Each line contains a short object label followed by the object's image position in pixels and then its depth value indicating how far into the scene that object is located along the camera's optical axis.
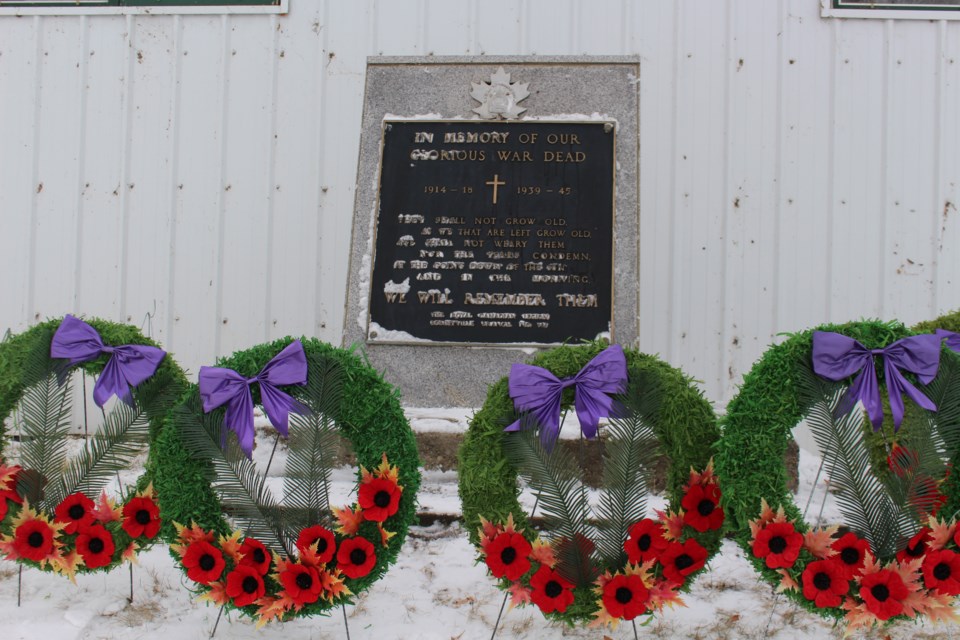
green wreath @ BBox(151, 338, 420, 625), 1.90
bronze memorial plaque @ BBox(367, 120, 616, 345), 3.45
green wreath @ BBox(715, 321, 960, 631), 1.82
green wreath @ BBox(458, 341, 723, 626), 1.90
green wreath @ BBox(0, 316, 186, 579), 2.11
